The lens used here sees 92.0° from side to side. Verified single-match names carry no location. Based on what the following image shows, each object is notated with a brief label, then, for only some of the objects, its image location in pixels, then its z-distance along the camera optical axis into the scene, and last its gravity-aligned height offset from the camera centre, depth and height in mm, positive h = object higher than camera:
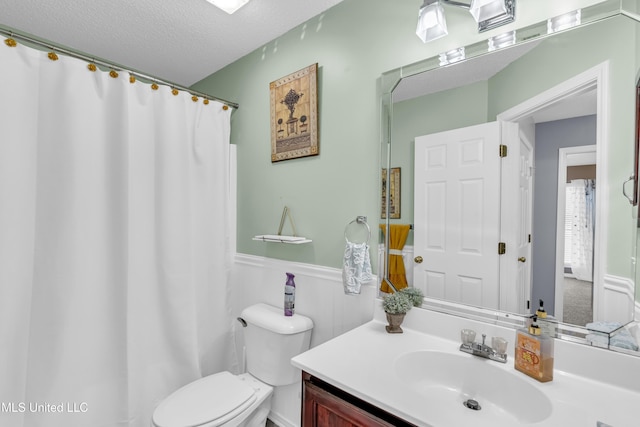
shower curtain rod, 1231 +689
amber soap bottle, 899 -416
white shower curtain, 1260 -165
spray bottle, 1670 -468
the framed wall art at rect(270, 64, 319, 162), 1642 +538
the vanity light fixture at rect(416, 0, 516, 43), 1056 +707
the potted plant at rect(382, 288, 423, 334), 1238 -378
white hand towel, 1389 -259
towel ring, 1447 -48
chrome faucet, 1027 -466
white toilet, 1336 -871
